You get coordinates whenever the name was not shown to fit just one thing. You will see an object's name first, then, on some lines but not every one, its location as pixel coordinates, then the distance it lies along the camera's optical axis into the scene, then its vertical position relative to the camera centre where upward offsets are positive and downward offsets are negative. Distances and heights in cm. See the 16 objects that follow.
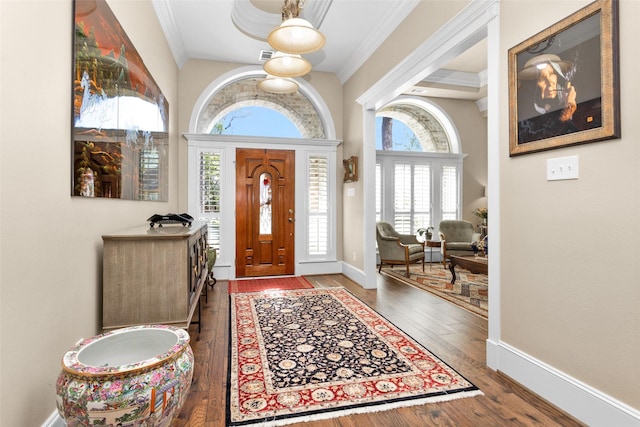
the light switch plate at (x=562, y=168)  185 +27
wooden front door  545 +6
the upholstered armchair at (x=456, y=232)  636 -32
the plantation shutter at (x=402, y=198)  716 +38
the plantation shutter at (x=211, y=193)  525 +36
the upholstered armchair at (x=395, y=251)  565 -62
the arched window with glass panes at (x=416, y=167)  711 +105
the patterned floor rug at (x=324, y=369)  193 -108
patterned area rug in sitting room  405 -104
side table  640 -55
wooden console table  203 -39
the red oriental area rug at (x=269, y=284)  473 -103
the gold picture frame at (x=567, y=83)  166 +75
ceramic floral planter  118 -64
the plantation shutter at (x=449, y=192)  739 +52
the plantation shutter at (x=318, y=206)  570 +16
